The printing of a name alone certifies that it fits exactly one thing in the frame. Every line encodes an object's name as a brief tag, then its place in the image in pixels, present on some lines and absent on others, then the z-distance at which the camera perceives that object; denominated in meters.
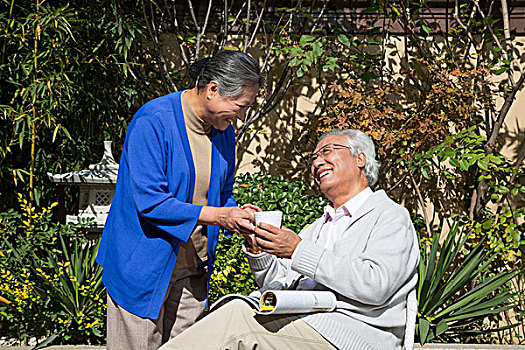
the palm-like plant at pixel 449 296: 3.41
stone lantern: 3.44
